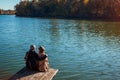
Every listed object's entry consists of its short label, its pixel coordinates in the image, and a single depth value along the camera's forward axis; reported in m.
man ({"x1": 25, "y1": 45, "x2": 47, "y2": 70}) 9.50
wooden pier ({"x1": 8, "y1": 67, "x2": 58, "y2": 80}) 8.65
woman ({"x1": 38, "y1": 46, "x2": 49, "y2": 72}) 9.47
